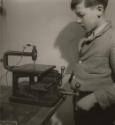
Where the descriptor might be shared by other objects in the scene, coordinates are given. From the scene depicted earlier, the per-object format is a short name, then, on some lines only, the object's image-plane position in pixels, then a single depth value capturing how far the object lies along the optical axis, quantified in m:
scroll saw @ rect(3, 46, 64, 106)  1.52
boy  1.46
